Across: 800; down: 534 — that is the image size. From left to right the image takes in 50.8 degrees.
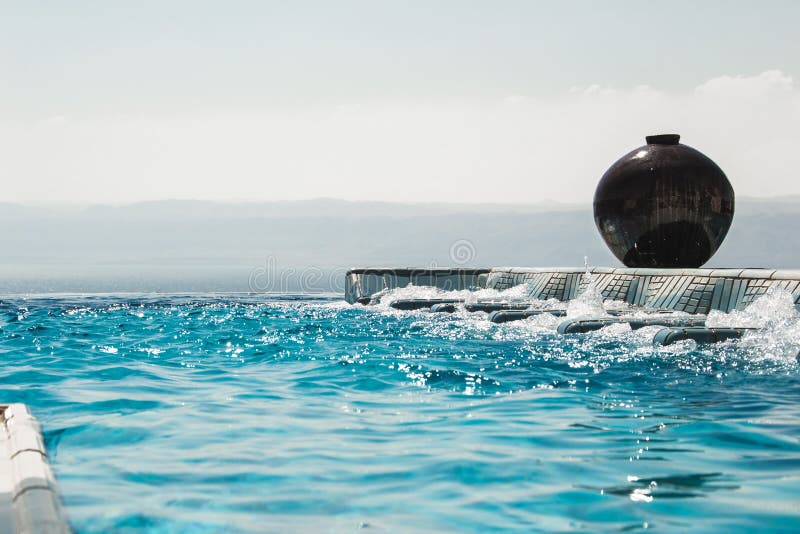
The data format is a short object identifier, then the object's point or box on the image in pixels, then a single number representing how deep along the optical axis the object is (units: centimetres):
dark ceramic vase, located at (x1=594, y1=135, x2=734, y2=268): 1638
